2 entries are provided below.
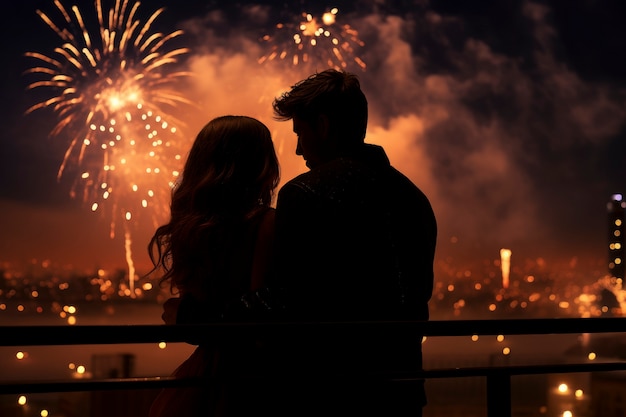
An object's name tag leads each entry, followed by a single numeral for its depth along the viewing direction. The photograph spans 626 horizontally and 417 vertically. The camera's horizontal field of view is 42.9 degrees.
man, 1.96
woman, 2.12
